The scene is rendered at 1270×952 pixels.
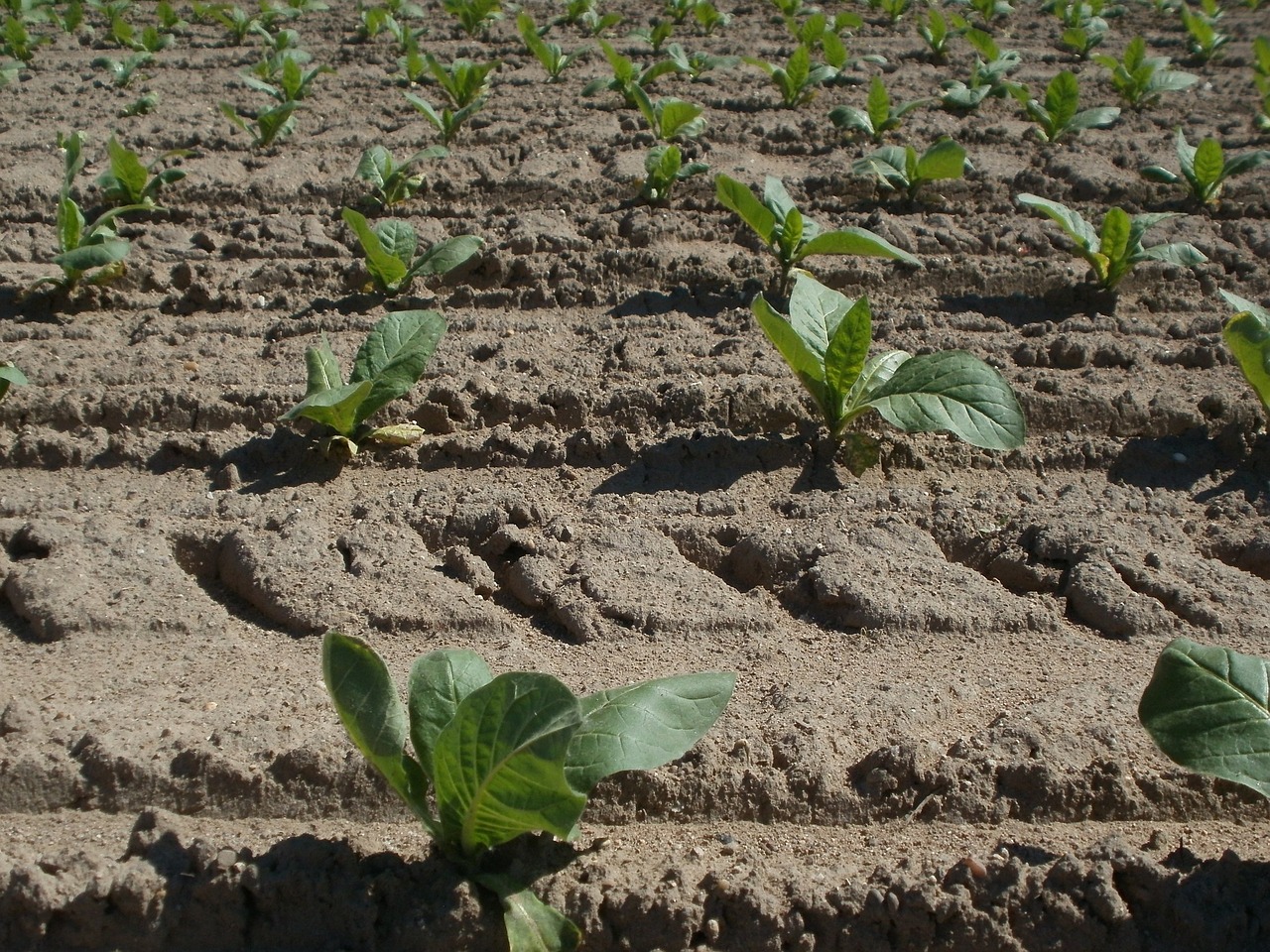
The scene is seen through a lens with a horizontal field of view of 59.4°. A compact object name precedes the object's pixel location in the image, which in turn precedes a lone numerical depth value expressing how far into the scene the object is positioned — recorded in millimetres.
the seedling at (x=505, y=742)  1454
